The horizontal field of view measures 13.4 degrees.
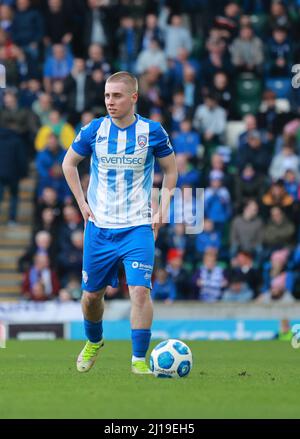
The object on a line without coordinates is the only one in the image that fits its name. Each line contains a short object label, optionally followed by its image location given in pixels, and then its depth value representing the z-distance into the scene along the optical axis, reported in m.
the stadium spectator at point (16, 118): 23.67
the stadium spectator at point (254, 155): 23.22
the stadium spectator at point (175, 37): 25.47
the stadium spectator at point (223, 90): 24.48
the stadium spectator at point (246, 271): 21.22
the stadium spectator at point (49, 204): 22.61
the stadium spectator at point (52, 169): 23.09
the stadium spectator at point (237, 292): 21.09
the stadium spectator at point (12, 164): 23.16
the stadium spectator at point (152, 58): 25.00
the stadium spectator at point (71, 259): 21.62
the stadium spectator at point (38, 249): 21.81
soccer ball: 10.62
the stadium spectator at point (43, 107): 23.91
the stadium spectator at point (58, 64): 24.84
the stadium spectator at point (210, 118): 24.03
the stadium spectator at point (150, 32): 25.06
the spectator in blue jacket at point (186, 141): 23.27
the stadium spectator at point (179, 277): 21.22
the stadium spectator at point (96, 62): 24.11
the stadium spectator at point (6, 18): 25.66
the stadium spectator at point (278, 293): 21.03
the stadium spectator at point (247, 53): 25.34
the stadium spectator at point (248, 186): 22.62
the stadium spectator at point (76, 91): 24.02
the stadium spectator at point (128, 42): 25.58
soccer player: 10.98
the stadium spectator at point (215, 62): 24.88
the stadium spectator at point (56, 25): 25.55
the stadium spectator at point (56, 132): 23.25
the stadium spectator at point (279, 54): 25.27
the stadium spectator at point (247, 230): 21.97
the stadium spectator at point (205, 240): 21.81
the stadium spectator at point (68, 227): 21.80
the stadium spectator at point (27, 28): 25.25
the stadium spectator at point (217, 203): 22.14
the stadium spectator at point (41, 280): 21.12
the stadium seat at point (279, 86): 25.28
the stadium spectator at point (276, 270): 21.23
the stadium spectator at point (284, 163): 23.08
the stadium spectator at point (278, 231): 22.02
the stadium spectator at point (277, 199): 22.30
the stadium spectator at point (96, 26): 25.81
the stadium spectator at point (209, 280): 21.05
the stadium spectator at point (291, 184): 22.61
